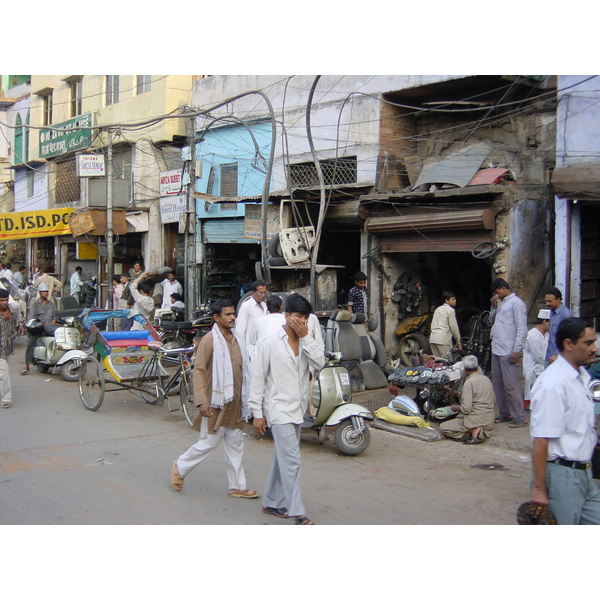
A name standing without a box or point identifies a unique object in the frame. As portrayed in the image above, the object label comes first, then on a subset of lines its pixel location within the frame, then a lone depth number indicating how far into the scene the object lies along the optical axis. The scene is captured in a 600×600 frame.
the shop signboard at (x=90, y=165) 16.42
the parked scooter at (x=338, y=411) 6.96
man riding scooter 12.22
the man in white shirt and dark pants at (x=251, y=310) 7.95
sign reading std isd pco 22.62
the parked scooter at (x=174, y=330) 12.42
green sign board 21.61
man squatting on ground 7.65
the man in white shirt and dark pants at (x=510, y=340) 8.15
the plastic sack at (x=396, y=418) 8.12
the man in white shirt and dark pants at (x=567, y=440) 3.44
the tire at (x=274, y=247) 13.82
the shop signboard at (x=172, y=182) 16.20
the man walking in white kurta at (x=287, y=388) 4.72
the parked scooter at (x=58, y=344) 11.63
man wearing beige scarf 5.38
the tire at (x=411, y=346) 11.81
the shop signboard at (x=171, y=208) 18.18
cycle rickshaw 8.95
